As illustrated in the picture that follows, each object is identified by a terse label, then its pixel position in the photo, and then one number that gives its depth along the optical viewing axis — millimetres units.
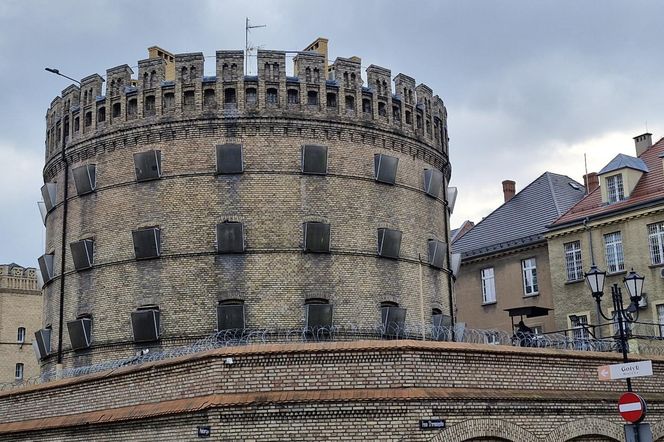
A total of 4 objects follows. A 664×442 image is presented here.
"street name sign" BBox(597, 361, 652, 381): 16625
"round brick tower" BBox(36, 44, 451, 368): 27453
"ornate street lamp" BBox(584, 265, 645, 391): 20234
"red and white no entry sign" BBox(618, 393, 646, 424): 16672
